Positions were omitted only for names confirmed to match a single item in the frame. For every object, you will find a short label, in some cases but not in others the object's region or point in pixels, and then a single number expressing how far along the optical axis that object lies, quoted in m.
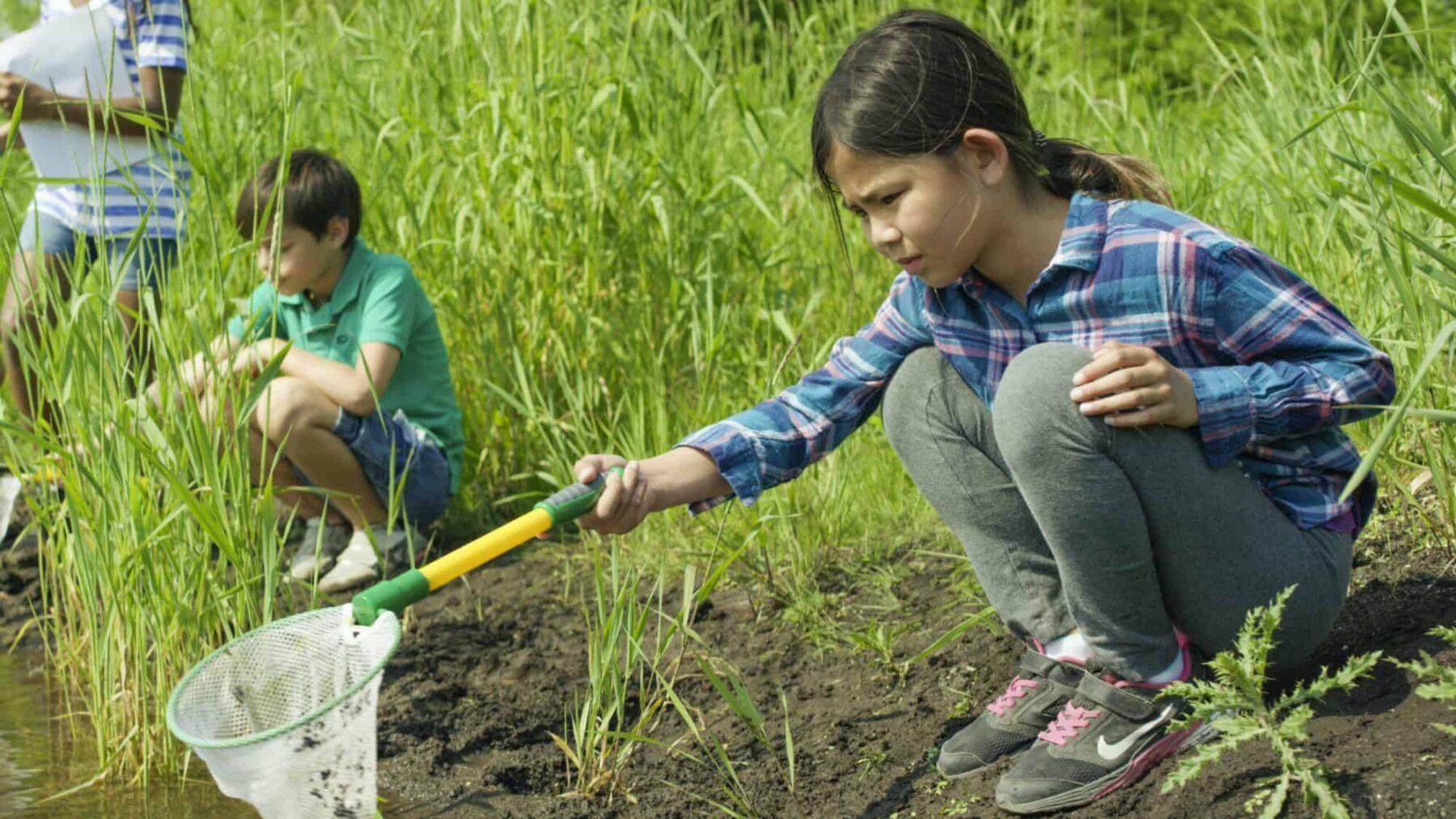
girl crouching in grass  1.74
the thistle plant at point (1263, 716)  1.56
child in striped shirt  3.21
